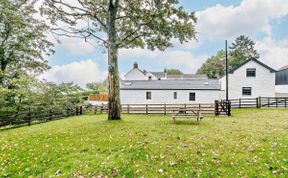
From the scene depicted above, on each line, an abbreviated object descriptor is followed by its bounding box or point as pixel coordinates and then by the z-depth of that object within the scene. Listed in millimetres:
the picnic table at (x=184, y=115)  11441
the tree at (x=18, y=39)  18109
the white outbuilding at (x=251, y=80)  25406
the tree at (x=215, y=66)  60625
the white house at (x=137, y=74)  44969
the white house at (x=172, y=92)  27000
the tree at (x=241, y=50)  59188
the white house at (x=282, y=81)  36312
